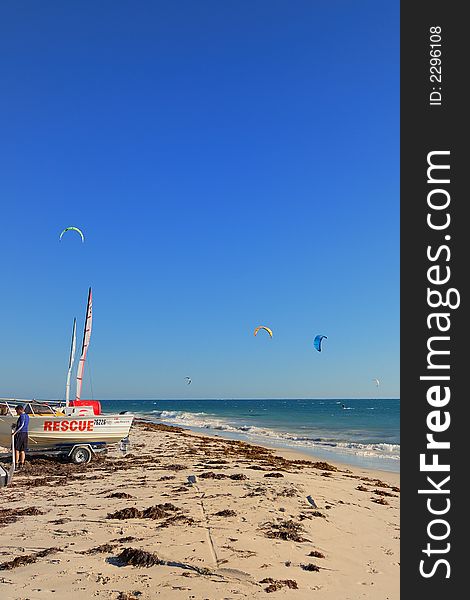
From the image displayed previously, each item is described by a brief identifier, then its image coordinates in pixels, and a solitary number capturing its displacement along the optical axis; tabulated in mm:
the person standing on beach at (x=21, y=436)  13562
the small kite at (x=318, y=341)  30597
